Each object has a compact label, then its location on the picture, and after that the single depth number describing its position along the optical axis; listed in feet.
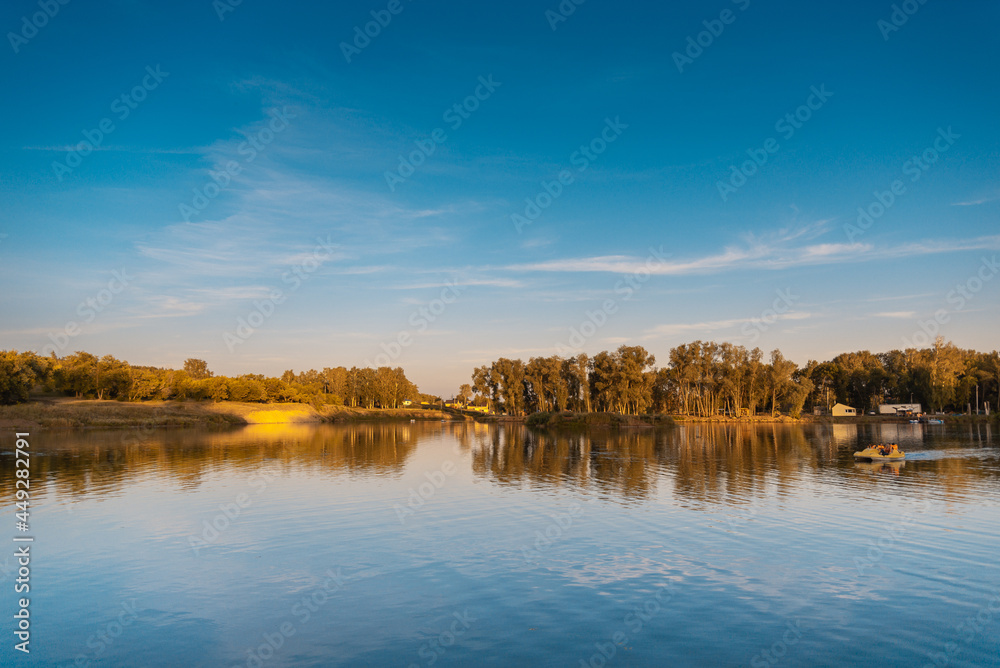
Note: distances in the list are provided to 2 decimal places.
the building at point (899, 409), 560.20
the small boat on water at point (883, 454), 185.85
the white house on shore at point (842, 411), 593.42
